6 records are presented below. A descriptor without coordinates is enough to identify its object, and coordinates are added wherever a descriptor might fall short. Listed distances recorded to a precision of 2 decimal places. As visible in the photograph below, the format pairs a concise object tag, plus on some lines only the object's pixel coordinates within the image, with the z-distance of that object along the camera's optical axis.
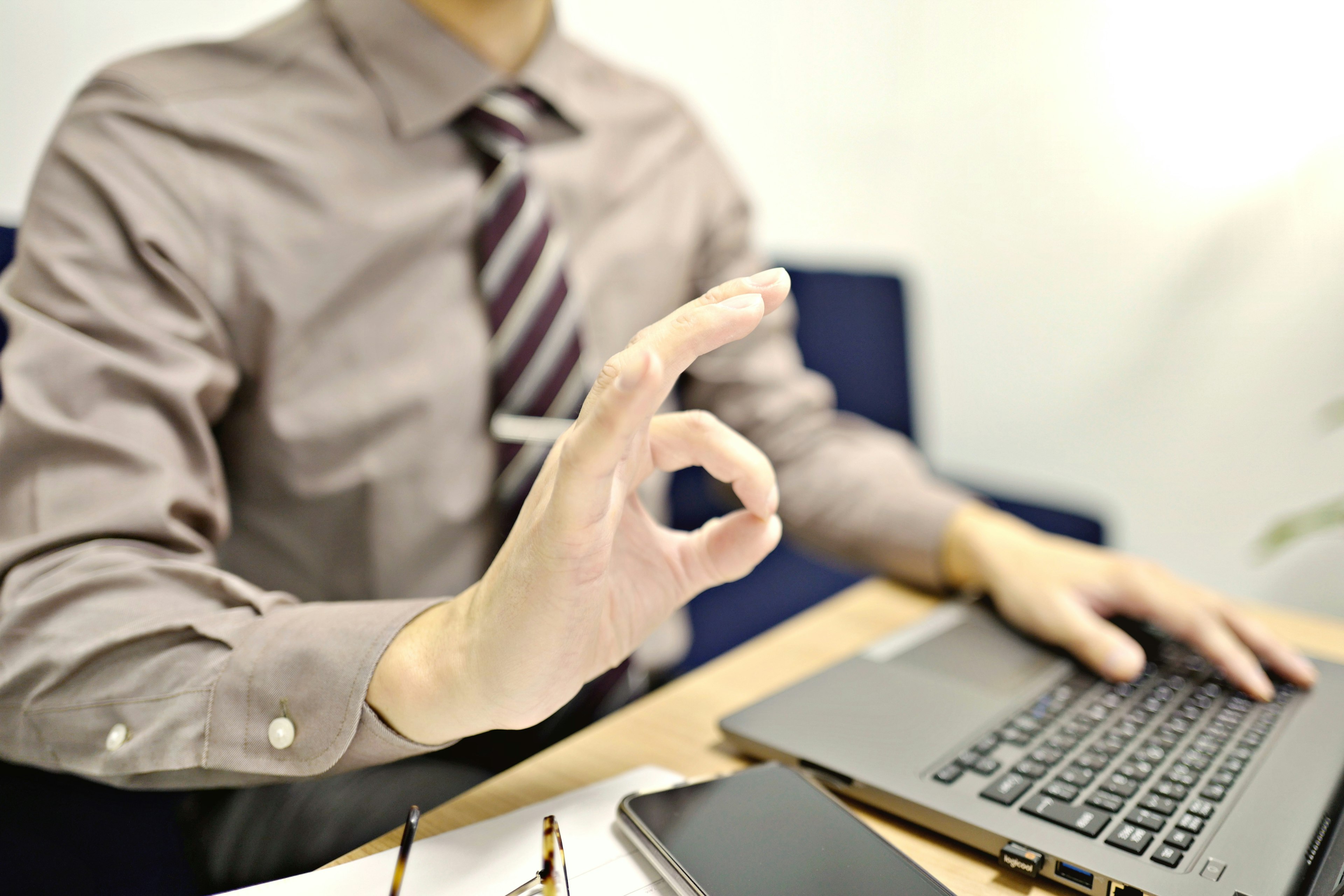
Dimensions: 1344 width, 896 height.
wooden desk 0.45
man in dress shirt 0.44
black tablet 0.39
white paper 0.40
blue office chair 1.31
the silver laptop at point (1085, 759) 0.41
